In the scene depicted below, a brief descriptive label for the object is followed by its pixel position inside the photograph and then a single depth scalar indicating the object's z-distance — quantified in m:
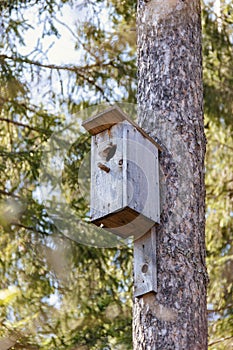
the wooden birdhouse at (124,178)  6.33
